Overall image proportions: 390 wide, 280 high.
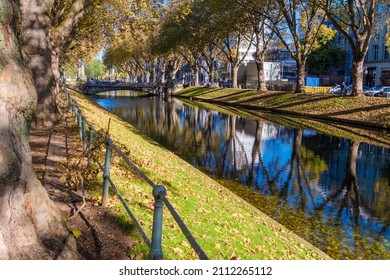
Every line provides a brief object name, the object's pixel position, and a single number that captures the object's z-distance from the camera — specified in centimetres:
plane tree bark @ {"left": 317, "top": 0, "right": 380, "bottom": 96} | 3177
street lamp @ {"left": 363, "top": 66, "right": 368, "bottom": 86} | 7284
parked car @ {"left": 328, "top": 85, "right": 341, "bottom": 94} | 5801
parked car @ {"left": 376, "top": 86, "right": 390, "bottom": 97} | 4744
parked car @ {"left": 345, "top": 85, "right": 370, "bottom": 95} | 5003
